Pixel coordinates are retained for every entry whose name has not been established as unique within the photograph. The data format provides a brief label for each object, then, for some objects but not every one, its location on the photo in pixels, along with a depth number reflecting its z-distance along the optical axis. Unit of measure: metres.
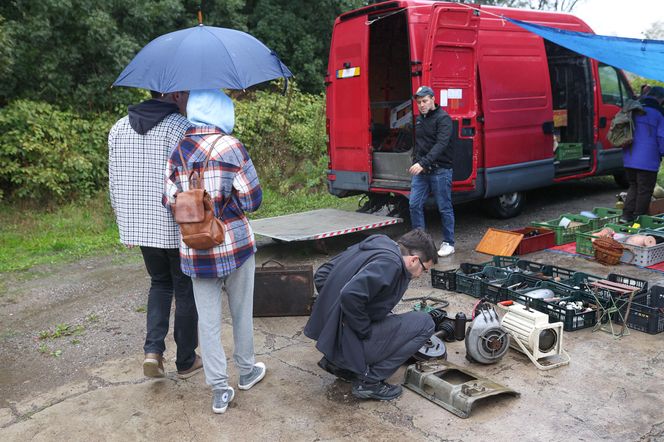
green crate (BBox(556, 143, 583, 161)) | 9.00
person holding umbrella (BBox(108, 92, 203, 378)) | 3.59
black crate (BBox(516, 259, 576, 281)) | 5.50
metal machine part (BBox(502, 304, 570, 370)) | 4.06
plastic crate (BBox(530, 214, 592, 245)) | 7.19
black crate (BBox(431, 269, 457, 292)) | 5.68
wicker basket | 6.28
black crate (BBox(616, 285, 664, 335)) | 4.55
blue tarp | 6.06
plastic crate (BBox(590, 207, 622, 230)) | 7.36
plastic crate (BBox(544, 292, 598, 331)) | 4.64
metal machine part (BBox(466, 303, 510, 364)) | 4.01
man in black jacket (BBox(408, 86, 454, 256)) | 6.59
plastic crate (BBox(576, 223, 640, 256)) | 6.66
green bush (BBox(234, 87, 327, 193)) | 11.37
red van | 7.07
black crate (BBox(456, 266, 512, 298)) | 5.45
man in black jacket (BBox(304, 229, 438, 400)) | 3.42
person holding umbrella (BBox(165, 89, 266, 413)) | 3.33
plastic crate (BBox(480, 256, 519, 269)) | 5.93
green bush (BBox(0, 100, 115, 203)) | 9.05
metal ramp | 6.65
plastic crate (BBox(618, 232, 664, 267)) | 6.26
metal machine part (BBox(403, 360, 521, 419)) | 3.50
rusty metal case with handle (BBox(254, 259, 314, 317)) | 5.09
